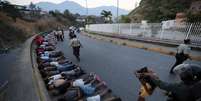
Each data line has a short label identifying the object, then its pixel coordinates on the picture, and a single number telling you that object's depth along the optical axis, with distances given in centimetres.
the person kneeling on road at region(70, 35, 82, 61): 678
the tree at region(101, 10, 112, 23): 3824
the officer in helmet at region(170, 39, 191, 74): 461
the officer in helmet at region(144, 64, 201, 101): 130
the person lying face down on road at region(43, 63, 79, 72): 463
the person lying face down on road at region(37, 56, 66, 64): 568
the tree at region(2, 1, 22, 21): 1938
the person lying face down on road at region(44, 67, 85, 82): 399
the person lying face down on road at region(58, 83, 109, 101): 317
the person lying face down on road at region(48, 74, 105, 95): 338
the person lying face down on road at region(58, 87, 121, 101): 308
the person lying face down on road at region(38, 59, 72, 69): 502
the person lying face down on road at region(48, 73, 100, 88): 350
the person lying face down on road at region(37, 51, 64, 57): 624
